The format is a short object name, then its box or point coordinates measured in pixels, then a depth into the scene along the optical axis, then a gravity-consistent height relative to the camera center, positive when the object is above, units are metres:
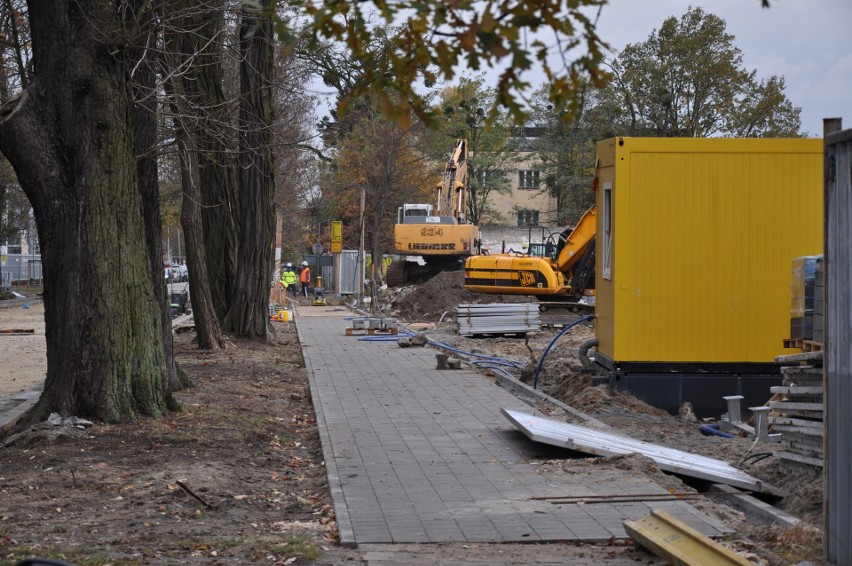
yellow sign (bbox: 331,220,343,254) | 45.28 +1.03
